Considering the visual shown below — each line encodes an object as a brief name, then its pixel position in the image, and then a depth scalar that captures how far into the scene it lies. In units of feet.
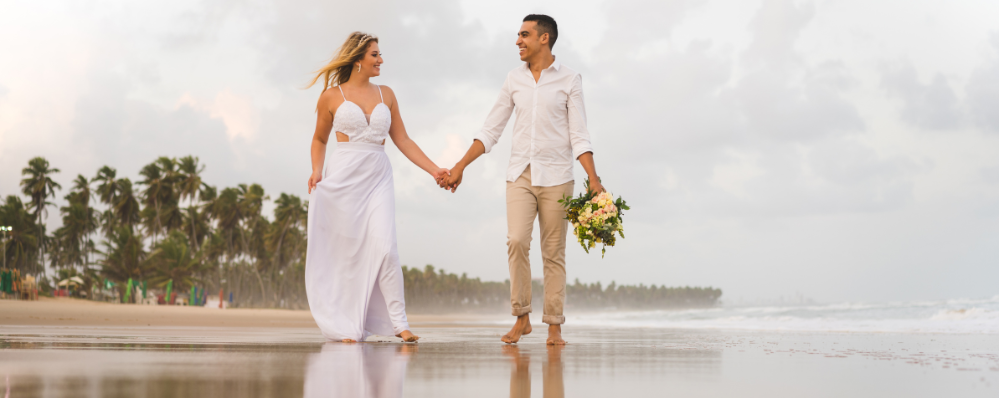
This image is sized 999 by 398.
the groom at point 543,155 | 16.53
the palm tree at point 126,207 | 189.57
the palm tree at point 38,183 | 178.81
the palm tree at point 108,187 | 188.96
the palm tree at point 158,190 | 186.70
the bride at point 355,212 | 17.39
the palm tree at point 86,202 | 193.67
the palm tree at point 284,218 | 234.17
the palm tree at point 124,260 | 165.99
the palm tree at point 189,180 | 191.31
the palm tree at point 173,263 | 163.63
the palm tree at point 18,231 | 184.44
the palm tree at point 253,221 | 217.36
